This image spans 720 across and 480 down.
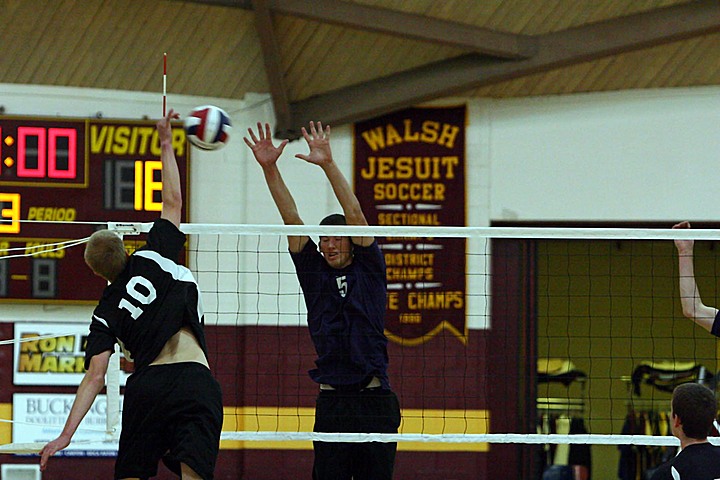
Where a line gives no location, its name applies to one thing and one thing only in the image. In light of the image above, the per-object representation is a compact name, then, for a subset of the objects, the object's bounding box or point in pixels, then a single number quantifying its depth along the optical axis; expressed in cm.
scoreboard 2131
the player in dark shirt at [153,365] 1016
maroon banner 2289
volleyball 1299
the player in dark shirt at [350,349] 1202
